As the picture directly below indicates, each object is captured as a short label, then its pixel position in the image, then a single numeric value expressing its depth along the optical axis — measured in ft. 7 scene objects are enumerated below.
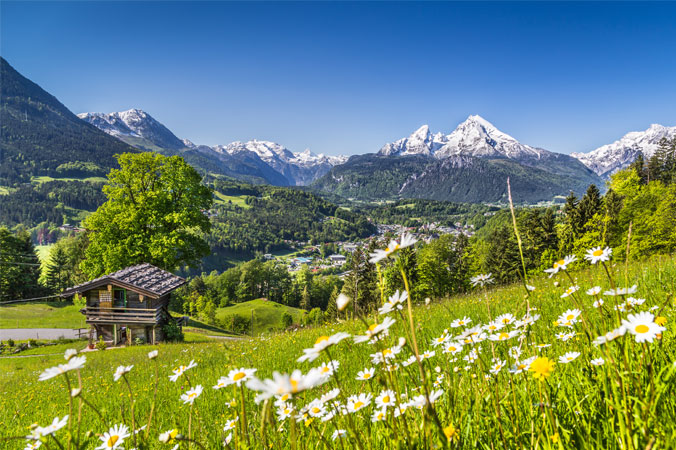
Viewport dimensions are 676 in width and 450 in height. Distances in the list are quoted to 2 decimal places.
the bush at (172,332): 66.33
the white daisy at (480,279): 6.51
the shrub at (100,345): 58.26
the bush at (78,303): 123.62
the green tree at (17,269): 137.59
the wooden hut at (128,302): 60.59
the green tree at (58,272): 172.24
